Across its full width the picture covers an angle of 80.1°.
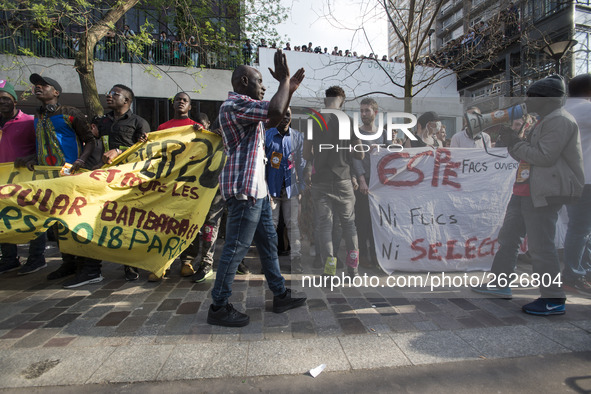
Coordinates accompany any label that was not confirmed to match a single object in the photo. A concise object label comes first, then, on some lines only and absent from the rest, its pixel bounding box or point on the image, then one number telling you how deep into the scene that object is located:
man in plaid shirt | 2.63
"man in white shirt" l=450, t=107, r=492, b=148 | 3.20
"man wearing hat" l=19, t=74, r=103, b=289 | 3.87
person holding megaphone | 2.91
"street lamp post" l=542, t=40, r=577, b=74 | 7.79
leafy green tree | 6.60
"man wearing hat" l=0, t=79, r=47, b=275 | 4.13
